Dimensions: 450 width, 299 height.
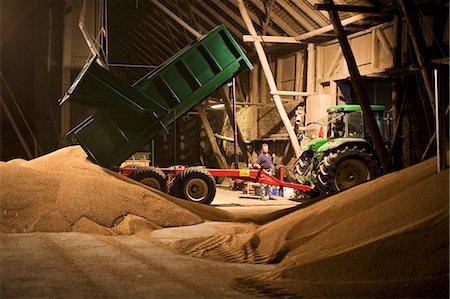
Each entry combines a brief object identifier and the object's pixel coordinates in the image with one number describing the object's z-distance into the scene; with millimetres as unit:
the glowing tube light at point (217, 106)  21047
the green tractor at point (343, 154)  12984
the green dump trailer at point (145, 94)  11258
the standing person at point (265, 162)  15906
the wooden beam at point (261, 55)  16203
